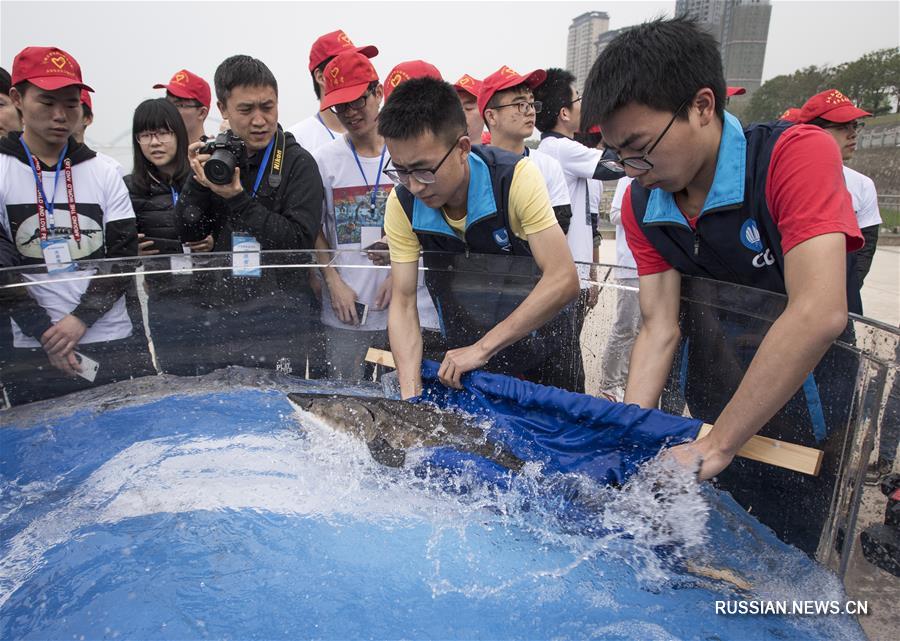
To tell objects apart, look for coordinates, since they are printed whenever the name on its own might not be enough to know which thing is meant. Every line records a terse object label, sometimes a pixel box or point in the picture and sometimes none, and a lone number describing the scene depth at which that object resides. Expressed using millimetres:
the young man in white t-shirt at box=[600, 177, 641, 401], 2340
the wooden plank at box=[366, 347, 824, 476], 1506
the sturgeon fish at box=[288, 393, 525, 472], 1886
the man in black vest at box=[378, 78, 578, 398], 1985
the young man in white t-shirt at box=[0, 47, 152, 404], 2490
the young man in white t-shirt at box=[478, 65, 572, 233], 3158
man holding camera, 2641
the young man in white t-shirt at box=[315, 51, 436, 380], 2738
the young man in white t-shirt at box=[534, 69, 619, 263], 3258
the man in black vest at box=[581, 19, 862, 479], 1308
